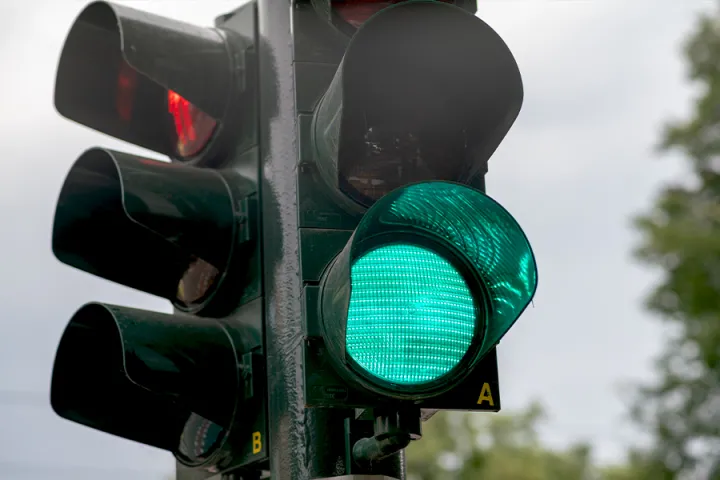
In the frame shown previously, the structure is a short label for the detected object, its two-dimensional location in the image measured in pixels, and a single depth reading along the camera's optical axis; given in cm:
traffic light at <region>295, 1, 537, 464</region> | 524
